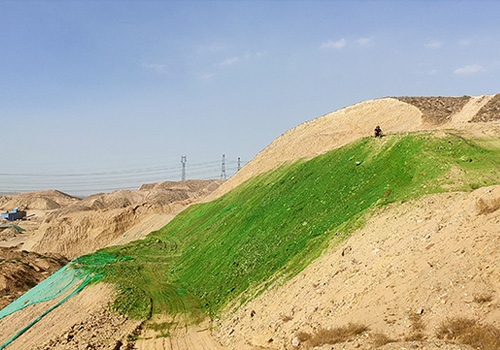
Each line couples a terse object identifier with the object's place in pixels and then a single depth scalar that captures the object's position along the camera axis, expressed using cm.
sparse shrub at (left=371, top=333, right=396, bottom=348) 962
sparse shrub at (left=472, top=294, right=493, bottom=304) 978
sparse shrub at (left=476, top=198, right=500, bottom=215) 1262
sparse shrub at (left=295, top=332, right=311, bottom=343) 1181
